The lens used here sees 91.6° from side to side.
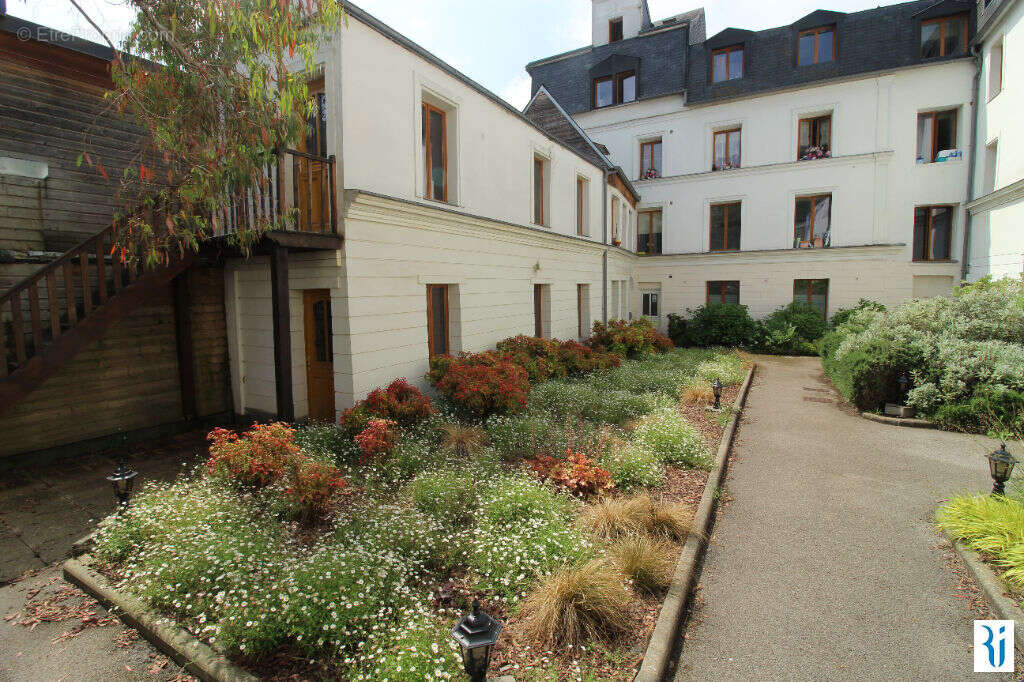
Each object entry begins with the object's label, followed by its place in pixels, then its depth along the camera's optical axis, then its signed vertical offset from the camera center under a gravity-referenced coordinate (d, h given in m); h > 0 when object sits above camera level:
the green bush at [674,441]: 6.77 -1.99
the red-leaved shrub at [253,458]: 5.23 -1.63
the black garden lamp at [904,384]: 9.36 -1.63
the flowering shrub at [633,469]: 5.89 -2.03
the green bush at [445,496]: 4.93 -1.99
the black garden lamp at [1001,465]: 4.97 -1.69
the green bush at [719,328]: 19.25 -1.13
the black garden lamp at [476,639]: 2.53 -1.71
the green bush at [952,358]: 8.23 -1.10
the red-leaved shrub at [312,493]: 4.91 -1.87
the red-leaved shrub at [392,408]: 6.77 -1.49
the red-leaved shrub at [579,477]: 5.59 -2.00
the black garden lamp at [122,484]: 4.80 -1.72
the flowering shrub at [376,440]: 6.04 -1.68
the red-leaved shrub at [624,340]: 14.89 -1.20
